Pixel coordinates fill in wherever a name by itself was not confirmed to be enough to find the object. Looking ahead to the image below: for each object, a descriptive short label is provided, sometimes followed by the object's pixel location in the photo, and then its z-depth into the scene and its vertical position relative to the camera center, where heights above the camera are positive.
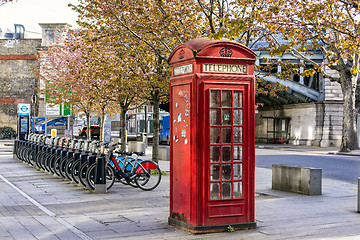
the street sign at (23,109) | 24.61 +1.22
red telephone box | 6.66 -0.03
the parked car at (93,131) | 52.12 +0.31
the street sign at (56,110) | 25.69 +1.23
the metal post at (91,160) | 11.12 -0.58
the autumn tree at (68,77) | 23.64 +3.09
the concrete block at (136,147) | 24.91 -0.63
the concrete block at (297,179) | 10.88 -0.99
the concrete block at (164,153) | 21.57 -0.80
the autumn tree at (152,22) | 12.88 +3.02
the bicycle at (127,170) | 11.25 -0.83
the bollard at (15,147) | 21.14 -0.58
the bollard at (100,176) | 10.76 -0.92
